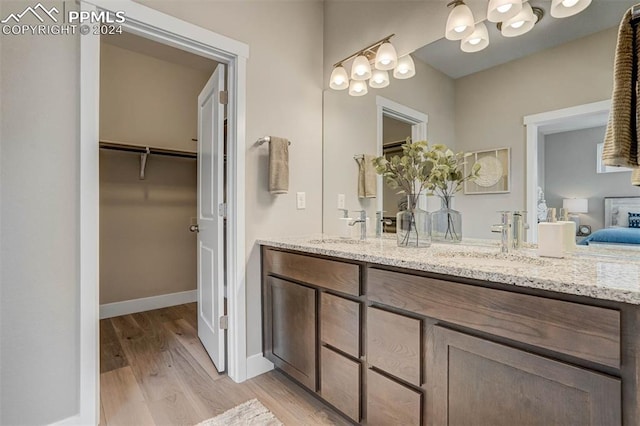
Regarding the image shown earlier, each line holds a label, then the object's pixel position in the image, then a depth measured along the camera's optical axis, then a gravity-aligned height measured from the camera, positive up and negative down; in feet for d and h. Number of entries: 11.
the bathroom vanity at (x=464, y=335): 2.62 -1.34
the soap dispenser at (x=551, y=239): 4.14 -0.35
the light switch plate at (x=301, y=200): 7.43 +0.29
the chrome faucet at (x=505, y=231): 4.68 -0.27
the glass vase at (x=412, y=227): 5.56 -0.26
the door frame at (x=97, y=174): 4.81 +0.67
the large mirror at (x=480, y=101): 4.34 +2.00
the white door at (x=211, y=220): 6.69 -0.17
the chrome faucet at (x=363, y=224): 6.66 -0.25
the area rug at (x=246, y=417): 5.08 -3.42
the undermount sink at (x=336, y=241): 6.30 -0.59
